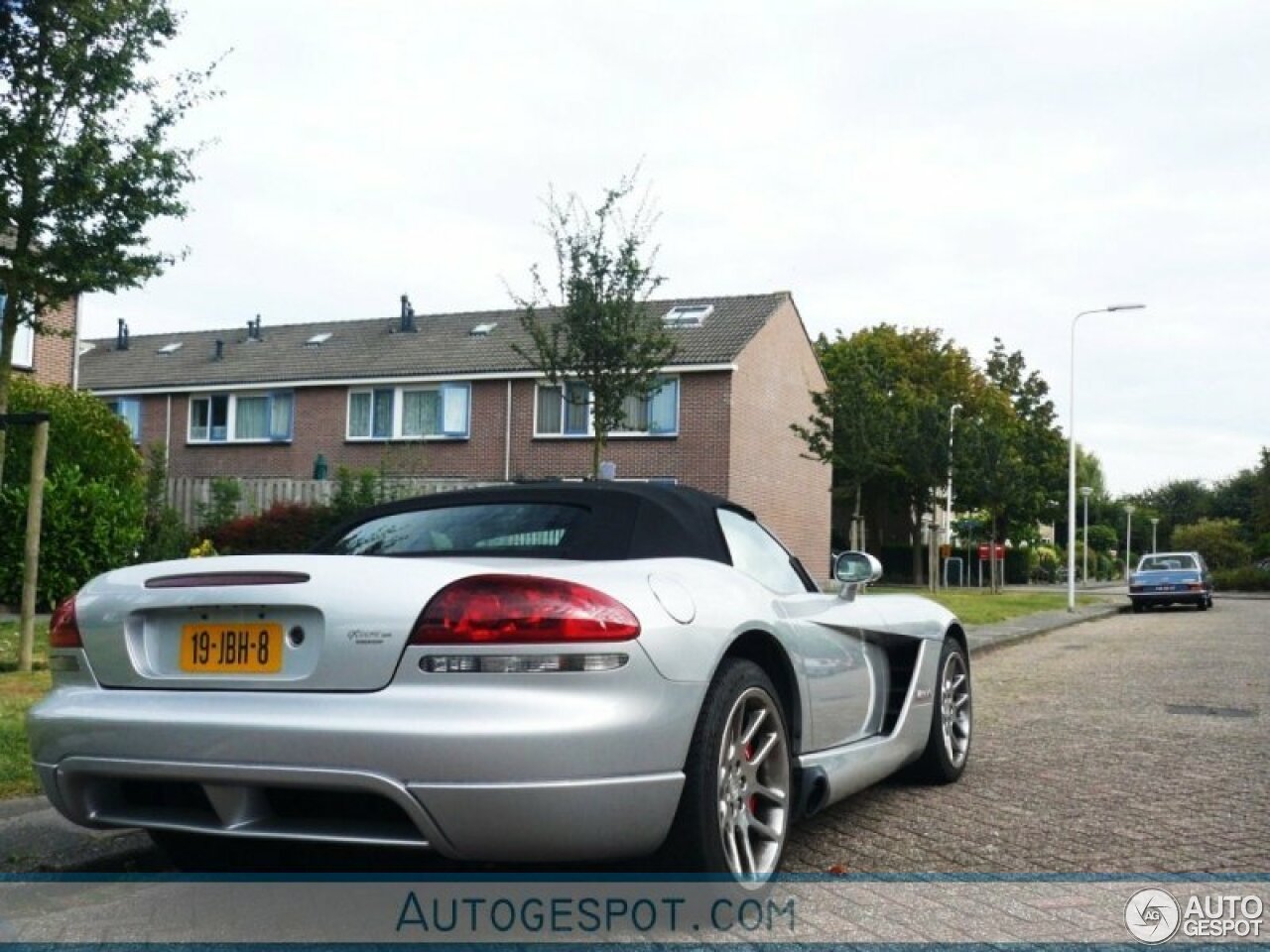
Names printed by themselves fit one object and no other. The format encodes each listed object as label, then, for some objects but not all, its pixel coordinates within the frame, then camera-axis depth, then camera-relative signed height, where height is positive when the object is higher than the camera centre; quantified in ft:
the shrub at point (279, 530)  58.39 -0.64
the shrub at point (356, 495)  58.03 +1.02
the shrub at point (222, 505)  62.28 +0.49
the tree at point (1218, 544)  205.43 -1.79
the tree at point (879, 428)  91.30 +7.52
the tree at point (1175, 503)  340.18 +8.20
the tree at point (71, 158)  28.55 +8.00
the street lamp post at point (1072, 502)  88.07 +2.05
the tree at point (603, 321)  49.85 +7.87
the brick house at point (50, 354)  71.87 +9.07
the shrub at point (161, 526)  51.98 -0.52
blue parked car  92.73 -3.72
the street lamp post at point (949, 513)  128.63 +1.98
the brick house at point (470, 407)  96.17 +9.38
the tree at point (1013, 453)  113.09 +7.82
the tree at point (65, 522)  47.47 -0.38
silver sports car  10.55 -1.60
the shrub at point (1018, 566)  188.24 -5.46
